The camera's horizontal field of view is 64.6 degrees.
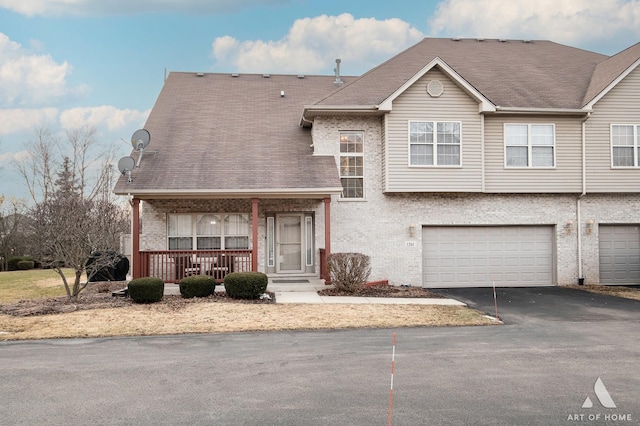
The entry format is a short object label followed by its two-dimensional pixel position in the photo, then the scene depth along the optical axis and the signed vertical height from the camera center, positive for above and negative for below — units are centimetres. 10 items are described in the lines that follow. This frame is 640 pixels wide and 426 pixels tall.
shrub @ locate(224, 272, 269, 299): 1315 -132
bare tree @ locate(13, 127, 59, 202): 3700 +569
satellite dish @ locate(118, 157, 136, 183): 1520 +211
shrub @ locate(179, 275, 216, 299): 1347 -139
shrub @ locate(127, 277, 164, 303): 1268 -137
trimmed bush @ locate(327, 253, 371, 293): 1448 -104
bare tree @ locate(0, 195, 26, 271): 2958 +4
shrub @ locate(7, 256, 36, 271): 2877 -150
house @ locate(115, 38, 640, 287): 1661 +163
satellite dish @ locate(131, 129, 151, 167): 1644 +310
